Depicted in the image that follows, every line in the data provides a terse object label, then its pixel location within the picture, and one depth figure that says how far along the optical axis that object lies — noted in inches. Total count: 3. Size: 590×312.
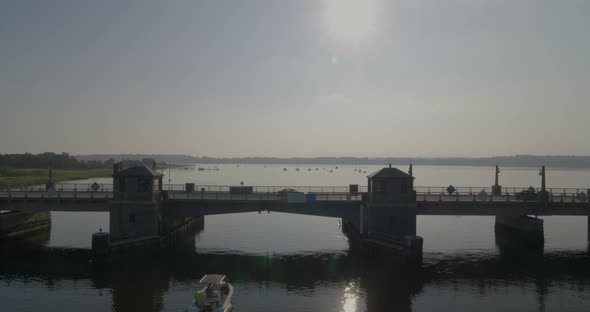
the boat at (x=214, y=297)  1101.7
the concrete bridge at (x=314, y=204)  1812.3
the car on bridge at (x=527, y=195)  2003.0
